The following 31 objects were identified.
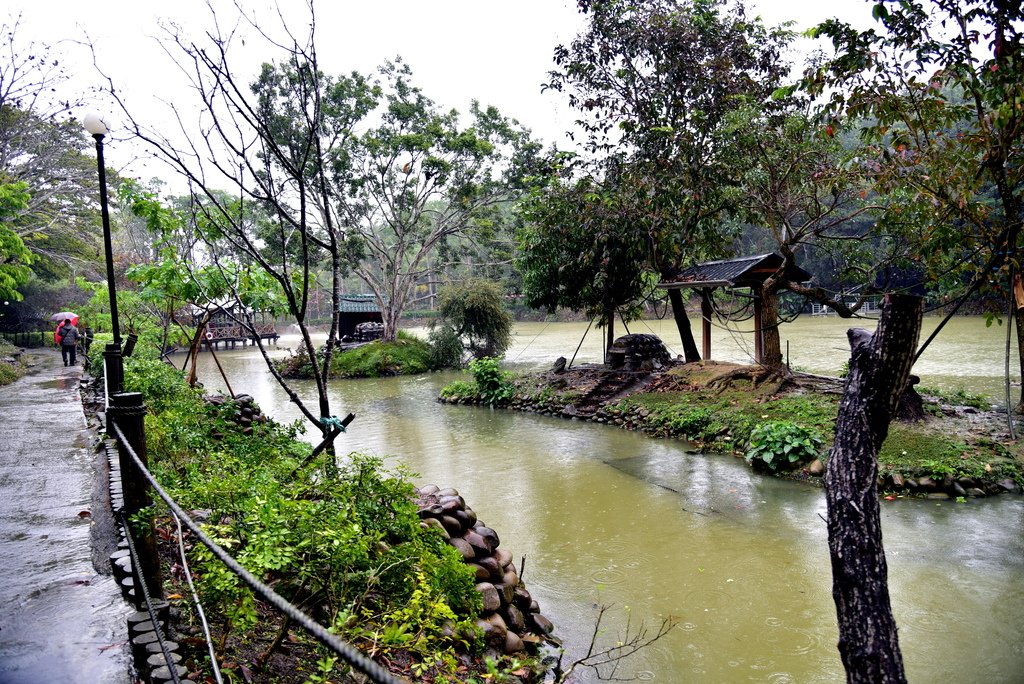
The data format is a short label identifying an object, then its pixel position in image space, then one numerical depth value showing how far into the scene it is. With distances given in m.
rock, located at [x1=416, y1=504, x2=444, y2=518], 4.90
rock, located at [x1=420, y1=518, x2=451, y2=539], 4.57
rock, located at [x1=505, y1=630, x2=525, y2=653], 4.18
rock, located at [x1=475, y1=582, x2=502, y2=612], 4.34
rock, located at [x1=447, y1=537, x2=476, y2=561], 4.80
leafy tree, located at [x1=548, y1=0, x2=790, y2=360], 11.83
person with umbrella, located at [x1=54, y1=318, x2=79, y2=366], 16.98
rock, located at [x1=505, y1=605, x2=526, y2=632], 4.49
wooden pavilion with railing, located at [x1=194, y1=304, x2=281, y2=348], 32.69
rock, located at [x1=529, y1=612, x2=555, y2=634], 4.65
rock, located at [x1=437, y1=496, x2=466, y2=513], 5.09
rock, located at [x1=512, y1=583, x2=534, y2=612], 4.78
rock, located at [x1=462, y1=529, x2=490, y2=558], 4.96
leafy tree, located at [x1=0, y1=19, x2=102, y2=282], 16.59
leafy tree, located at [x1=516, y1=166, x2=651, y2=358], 13.14
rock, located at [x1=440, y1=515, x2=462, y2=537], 4.95
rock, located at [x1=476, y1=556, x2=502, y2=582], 4.82
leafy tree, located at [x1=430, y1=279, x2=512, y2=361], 21.58
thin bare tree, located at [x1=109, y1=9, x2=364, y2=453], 4.02
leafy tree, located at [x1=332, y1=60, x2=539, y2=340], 21.69
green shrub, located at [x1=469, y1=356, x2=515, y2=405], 15.09
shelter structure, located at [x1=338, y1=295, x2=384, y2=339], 28.27
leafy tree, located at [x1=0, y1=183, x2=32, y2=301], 10.19
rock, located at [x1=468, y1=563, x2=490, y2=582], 4.70
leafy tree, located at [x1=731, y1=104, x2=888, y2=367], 10.76
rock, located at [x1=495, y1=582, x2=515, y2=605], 4.61
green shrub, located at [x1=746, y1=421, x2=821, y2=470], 8.40
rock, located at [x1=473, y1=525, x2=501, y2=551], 5.13
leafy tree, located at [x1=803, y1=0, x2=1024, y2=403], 5.55
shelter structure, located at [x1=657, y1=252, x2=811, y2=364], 12.13
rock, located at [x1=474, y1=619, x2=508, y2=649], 4.10
